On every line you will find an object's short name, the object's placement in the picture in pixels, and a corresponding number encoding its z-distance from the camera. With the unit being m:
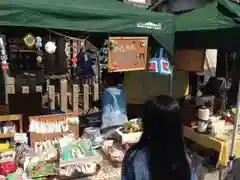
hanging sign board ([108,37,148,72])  2.92
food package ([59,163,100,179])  2.53
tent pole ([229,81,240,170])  2.77
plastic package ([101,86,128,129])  3.70
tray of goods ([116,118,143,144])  3.04
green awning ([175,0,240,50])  2.71
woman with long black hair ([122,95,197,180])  1.28
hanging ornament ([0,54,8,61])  2.68
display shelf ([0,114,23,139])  3.15
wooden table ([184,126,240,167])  2.80
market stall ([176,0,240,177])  2.77
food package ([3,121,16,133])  3.19
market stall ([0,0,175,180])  2.27
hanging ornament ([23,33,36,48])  2.57
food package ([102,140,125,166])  2.84
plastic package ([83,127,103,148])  3.34
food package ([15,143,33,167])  2.78
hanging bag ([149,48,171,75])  3.27
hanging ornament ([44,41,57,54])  2.76
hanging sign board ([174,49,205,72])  3.85
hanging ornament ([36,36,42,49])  2.72
